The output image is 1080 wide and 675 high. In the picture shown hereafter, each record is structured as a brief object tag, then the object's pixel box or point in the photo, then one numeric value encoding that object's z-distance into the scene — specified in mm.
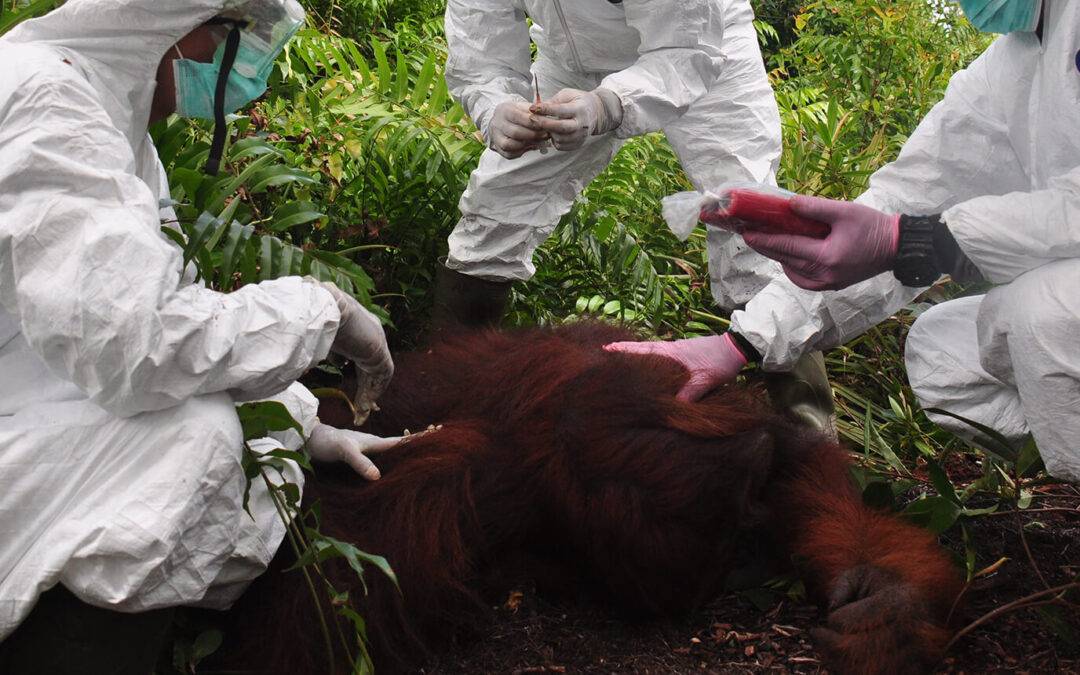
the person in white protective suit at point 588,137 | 2957
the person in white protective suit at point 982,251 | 2049
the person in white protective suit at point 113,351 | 1545
